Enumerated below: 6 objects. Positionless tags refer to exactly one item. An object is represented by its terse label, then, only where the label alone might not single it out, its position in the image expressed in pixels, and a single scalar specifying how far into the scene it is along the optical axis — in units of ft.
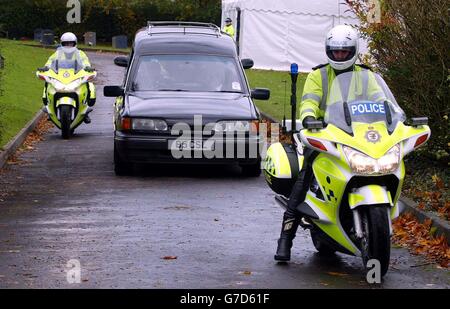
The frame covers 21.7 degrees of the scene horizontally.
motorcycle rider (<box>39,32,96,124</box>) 68.23
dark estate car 49.19
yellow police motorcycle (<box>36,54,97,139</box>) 66.08
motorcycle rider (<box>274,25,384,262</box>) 30.19
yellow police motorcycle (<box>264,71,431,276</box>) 27.89
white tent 140.26
